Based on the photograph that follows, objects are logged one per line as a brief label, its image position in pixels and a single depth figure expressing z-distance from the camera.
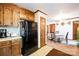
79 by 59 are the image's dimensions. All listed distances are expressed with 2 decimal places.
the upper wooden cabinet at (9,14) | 1.20
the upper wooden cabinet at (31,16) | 1.21
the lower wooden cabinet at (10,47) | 1.10
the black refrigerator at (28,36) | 1.19
